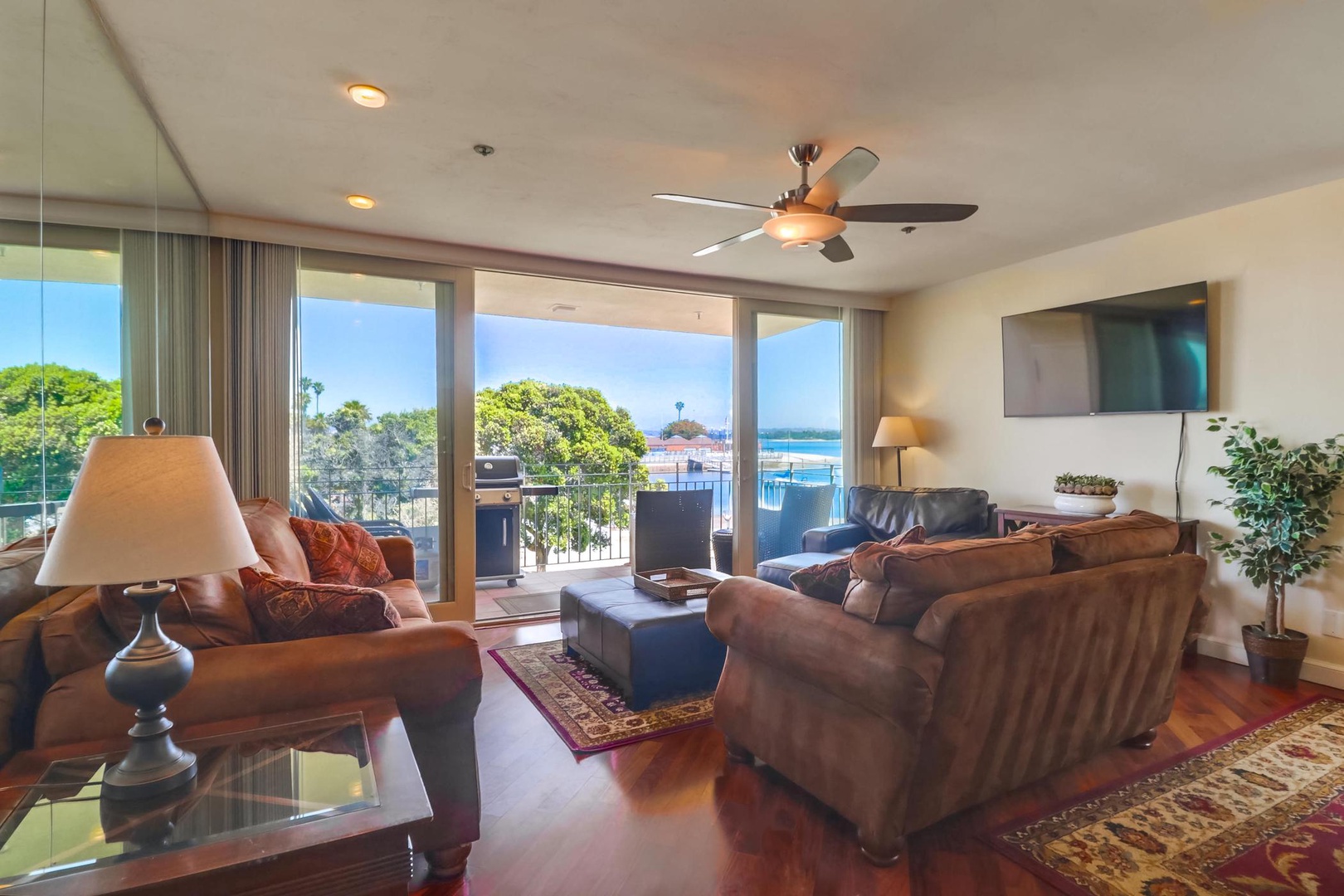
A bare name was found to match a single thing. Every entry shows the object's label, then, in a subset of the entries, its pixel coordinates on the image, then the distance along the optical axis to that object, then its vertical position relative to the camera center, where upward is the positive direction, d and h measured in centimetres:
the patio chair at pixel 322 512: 392 -40
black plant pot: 312 -105
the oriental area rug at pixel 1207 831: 176 -118
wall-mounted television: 365 +53
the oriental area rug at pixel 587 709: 265 -118
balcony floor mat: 480 -122
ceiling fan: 252 +92
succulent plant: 380 -26
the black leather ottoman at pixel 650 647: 290 -94
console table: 356 -47
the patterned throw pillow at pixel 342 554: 306 -53
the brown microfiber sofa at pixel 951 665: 176 -67
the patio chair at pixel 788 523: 537 -66
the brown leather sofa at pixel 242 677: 141 -55
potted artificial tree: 305 -39
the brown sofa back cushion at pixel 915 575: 178 -37
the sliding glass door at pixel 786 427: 522 +14
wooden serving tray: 323 -73
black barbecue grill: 541 -63
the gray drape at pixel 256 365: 367 +46
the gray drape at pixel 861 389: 573 +48
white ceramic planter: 375 -36
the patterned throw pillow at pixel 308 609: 175 -44
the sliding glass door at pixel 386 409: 395 +23
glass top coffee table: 100 -64
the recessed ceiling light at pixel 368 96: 231 +126
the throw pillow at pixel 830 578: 206 -44
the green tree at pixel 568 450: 674 -8
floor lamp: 526 +7
